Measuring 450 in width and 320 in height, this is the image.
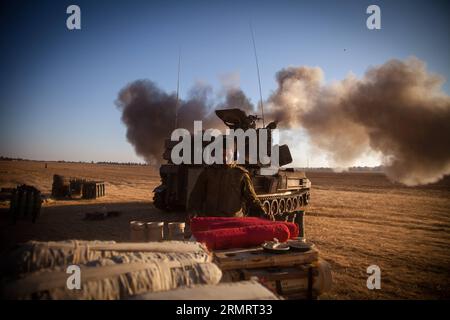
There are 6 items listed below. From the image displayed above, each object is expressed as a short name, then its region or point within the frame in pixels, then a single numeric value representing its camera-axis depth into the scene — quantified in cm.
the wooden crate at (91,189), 1539
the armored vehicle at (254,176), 941
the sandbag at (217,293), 148
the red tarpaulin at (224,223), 287
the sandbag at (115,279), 136
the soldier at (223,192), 448
